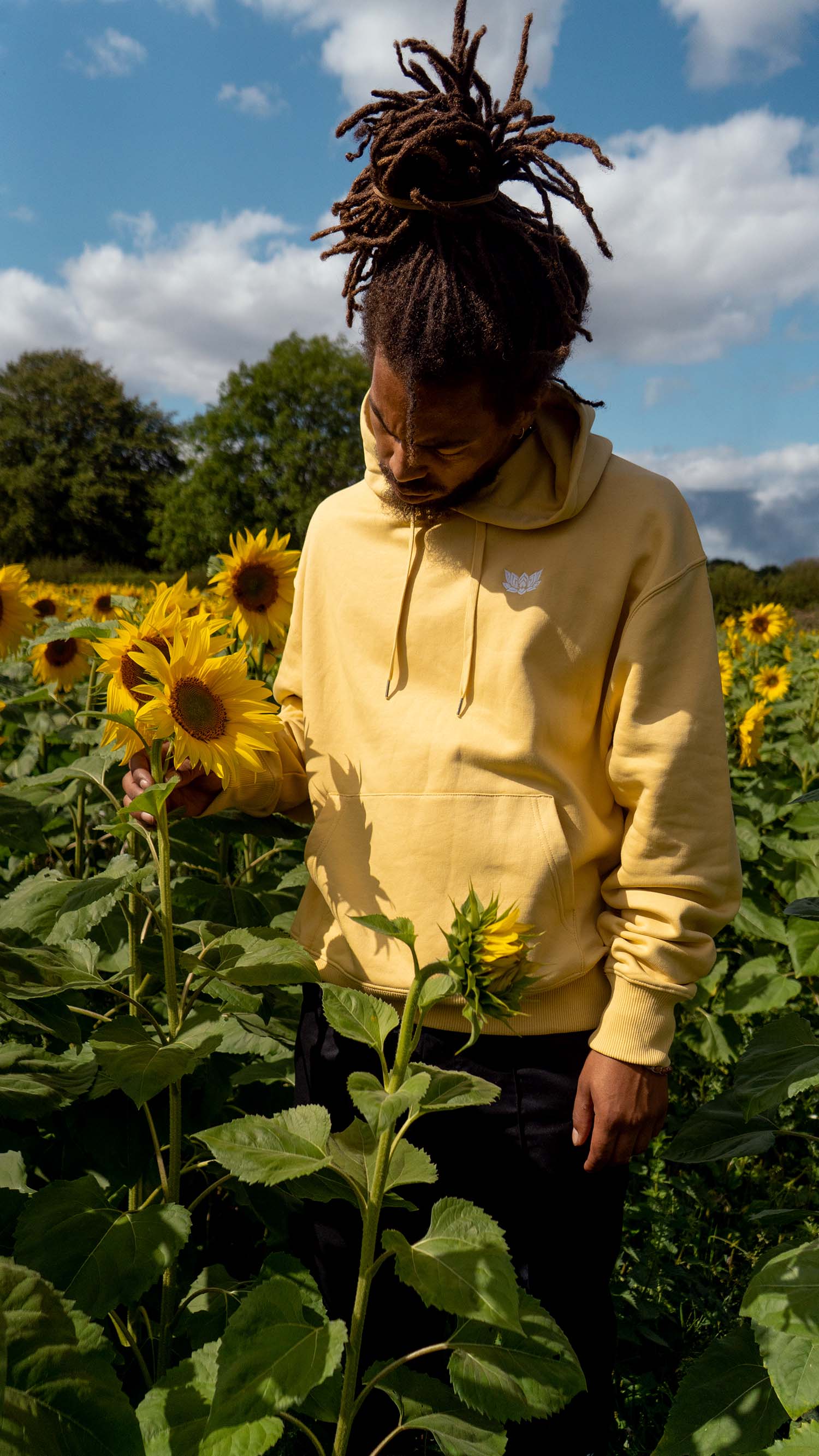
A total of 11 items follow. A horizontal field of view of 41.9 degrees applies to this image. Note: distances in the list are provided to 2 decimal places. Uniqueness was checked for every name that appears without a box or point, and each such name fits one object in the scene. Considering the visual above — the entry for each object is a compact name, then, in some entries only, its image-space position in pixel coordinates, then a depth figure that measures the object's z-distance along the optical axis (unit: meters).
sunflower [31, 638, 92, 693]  3.65
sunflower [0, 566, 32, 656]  3.60
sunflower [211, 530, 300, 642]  2.96
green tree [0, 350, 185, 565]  45.78
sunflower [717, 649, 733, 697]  5.40
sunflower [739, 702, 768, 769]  4.34
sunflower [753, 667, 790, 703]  5.28
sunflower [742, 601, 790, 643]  7.66
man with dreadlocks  1.67
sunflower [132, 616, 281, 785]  1.61
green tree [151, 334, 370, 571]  43.72
